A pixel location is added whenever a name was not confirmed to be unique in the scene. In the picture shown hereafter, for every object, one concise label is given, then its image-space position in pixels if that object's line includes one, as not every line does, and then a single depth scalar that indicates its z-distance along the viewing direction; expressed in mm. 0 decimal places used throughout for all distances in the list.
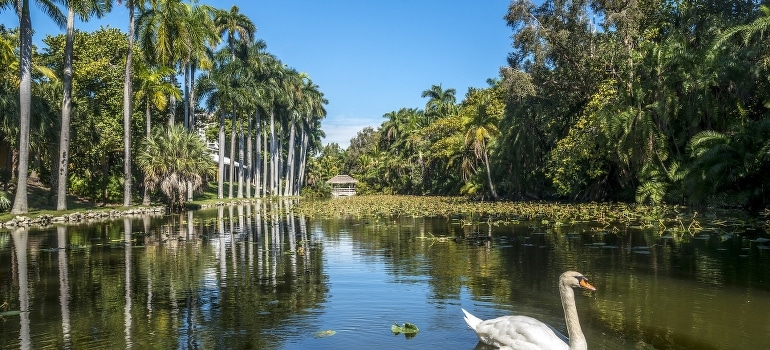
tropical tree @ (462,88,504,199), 46094
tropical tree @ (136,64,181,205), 40750
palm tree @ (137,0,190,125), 38125
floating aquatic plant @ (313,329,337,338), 7035
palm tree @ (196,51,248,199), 51594
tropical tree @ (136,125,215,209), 34062
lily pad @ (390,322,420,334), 7098
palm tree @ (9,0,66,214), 26766
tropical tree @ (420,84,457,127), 80625
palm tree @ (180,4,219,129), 39375
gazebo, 90500
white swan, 5629
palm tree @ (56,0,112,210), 30281
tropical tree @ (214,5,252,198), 55125
